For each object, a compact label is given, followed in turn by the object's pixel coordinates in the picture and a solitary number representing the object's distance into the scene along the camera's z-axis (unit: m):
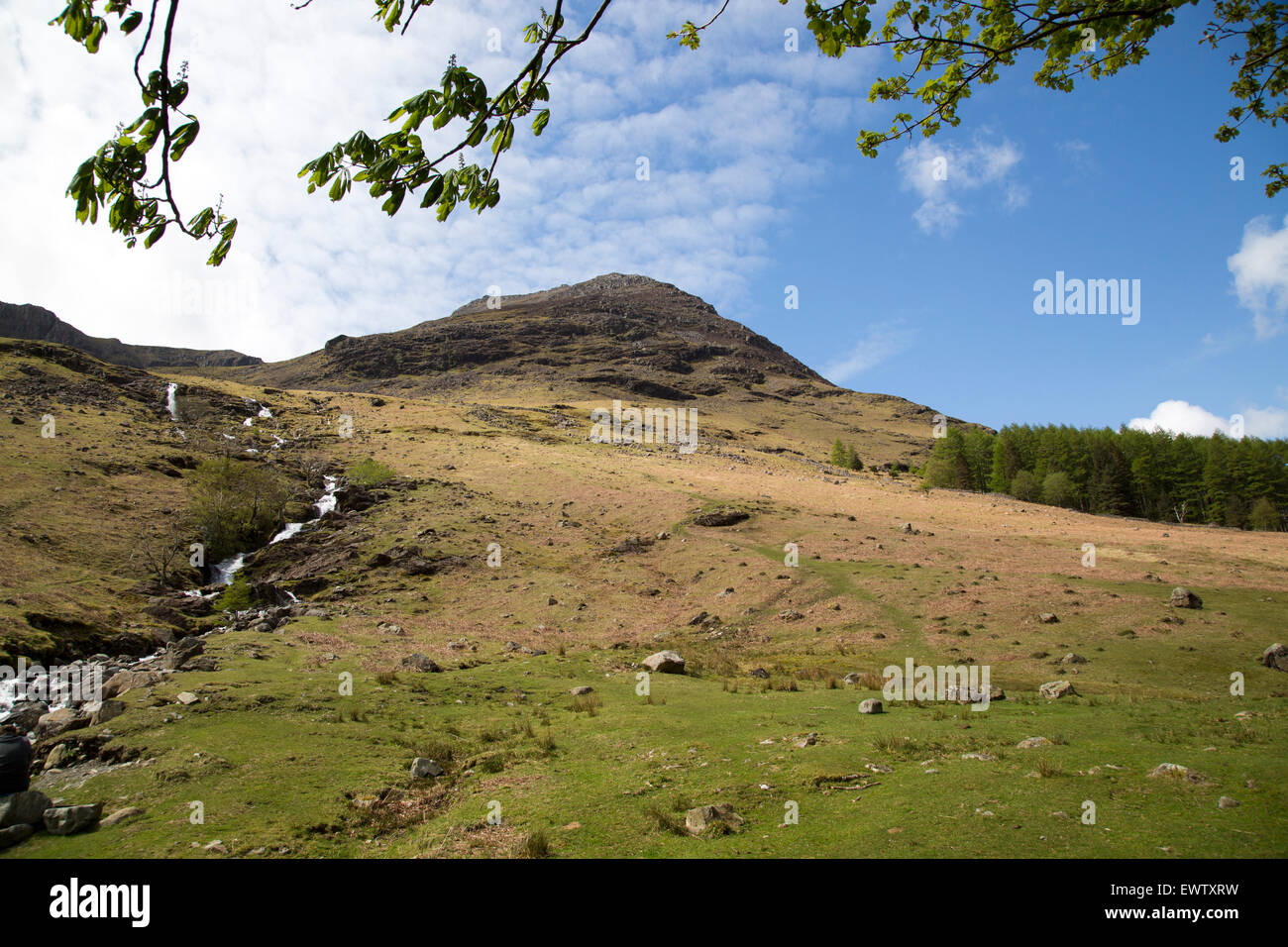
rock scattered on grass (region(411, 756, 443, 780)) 11.13
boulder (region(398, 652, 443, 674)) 19.98
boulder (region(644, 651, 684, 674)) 21.78
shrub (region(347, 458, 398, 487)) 52.03
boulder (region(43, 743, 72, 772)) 10.88
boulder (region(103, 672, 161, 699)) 14.89
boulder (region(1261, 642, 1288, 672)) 18.70
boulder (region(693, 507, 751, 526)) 44.88
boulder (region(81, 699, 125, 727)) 12.17
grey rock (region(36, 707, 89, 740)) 12.19
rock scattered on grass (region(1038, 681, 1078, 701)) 15.12
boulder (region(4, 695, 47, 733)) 13.27
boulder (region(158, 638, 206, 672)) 17.73
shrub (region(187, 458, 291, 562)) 38.81
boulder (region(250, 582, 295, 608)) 30.64
